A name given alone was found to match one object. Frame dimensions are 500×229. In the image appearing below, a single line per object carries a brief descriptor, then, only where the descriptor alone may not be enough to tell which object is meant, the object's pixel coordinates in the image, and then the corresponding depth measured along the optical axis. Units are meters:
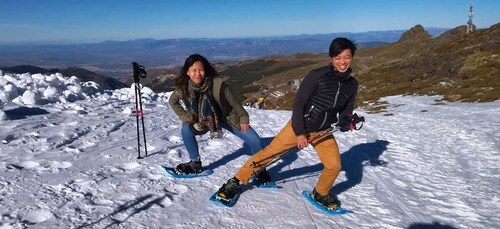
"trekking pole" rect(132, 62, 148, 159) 7.54
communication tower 76.01
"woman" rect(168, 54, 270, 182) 6.14
